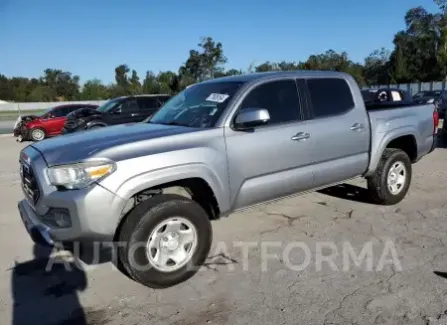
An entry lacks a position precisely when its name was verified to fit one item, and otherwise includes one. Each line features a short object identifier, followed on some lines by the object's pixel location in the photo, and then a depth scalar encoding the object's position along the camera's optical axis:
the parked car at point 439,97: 18.32
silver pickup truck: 3.36
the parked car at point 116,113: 14.08
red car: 18.14
